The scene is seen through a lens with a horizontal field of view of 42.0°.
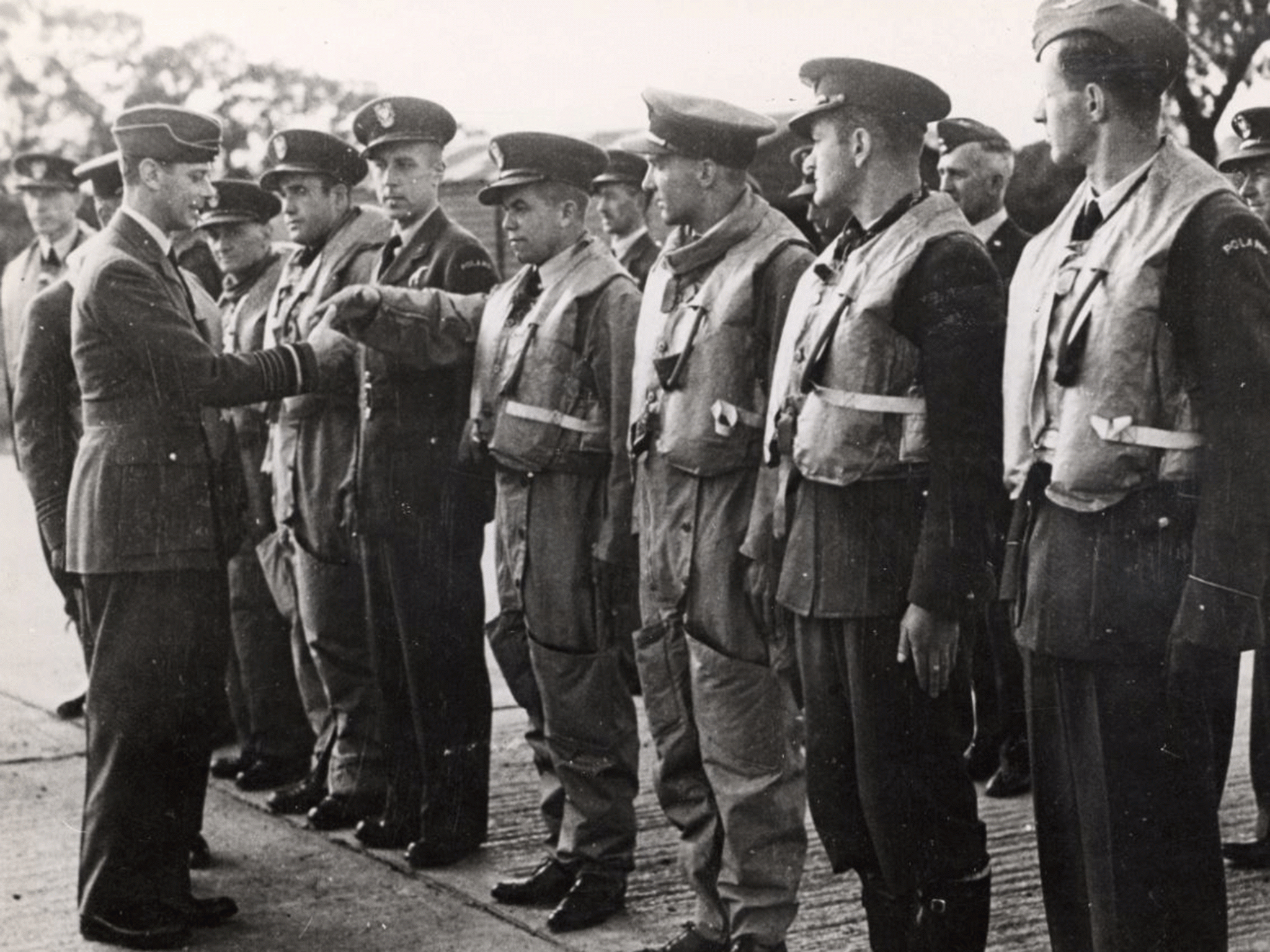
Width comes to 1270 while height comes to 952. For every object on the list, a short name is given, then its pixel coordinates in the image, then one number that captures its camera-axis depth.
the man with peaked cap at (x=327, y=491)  5.87
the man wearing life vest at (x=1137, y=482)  3.02
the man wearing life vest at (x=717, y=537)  4.22
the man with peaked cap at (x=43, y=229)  8.05
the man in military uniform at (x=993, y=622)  6.09
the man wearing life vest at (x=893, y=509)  3.57
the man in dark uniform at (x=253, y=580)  6.65
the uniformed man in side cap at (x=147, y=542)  4.77
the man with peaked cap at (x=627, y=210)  8.09
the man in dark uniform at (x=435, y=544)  5.49
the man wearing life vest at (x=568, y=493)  4.94
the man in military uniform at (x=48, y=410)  5.52
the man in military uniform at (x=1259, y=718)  5.16
